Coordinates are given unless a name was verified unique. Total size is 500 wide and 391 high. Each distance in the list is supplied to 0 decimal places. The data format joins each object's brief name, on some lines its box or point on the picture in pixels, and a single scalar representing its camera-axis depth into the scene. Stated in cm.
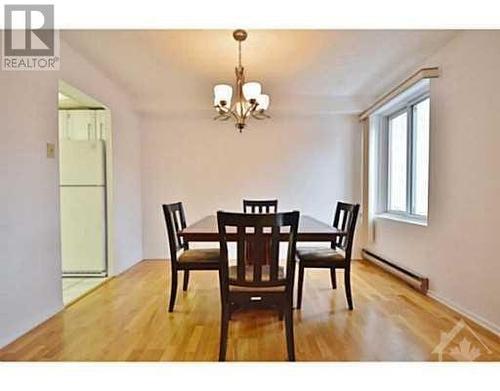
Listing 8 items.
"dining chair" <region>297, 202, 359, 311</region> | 303
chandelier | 321
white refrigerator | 431
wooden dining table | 253
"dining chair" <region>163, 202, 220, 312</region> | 303
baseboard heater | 357
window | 404
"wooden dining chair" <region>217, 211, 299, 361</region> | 211
